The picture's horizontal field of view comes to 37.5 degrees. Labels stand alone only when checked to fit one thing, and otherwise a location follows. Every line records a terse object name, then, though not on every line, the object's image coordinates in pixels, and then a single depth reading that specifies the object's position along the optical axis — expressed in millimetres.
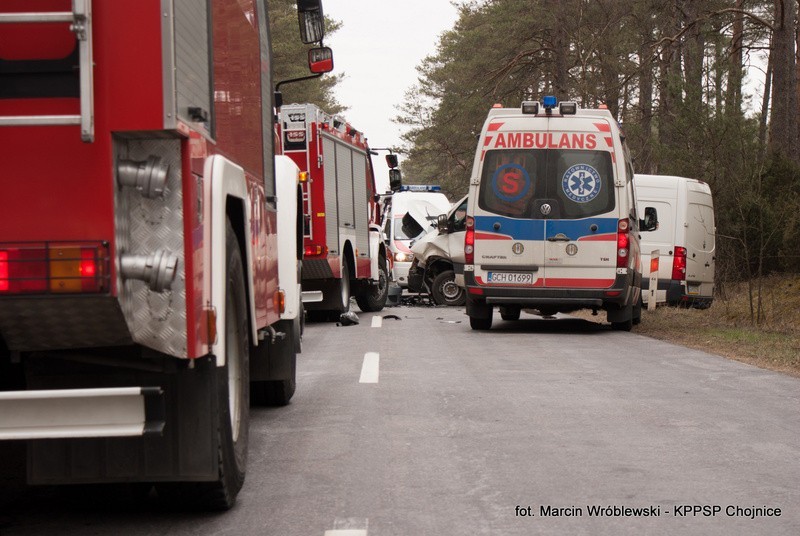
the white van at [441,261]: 22875
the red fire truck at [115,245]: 4047
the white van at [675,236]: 20938
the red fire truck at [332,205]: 18281
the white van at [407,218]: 27875
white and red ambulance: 16109
